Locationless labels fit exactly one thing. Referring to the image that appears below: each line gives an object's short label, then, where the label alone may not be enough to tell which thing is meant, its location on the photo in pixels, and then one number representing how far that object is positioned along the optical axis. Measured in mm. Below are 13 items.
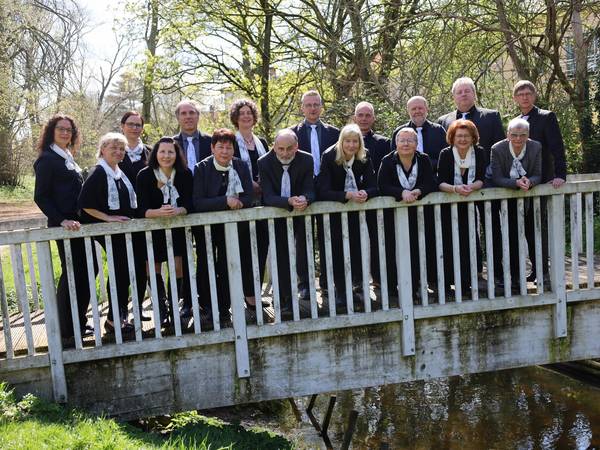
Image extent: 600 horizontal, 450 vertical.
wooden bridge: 5074
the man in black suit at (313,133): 6320
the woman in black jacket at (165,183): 5191
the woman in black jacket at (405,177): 5508
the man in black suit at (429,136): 6258
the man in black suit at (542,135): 6086
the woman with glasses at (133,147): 5875
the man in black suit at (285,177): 5277
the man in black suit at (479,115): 6195
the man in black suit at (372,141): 6298
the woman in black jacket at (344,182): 5469
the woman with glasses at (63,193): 5184
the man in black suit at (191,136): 6113
